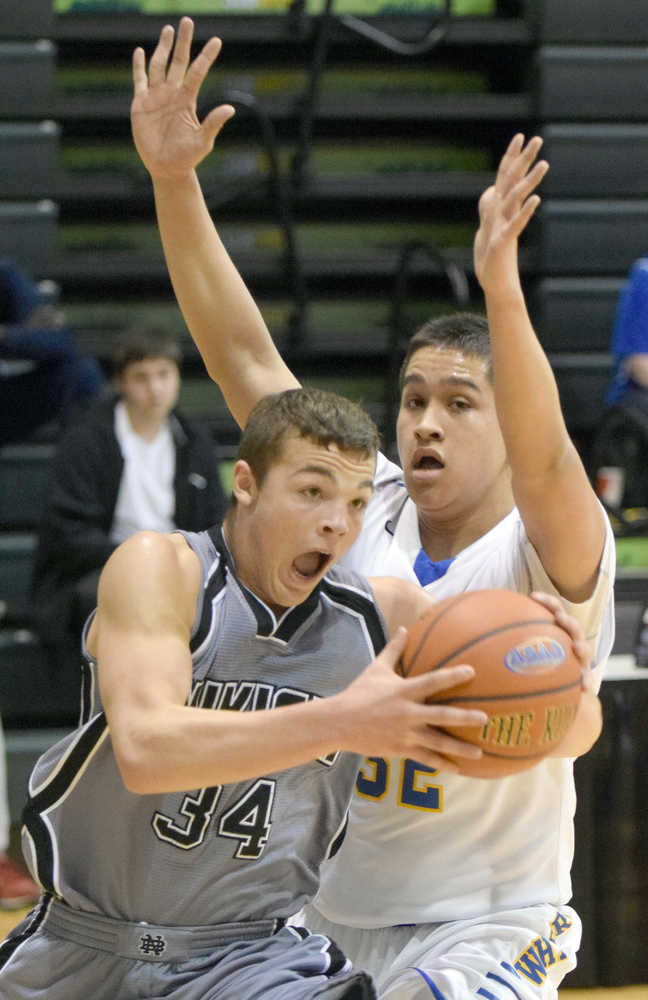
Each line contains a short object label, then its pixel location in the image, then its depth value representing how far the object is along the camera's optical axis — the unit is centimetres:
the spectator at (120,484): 1130
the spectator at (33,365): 1216
